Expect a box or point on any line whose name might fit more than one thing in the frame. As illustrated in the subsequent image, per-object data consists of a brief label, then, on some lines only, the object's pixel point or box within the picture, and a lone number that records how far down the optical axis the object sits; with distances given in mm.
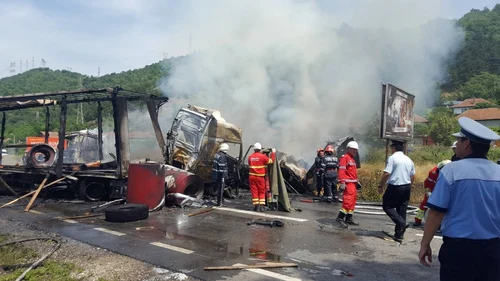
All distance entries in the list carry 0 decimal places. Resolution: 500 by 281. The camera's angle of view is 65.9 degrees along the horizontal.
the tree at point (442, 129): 35125
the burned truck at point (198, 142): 11188
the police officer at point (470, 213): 2426
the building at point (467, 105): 68312
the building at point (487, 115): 60312
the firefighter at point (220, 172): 9641
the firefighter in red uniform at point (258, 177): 8898
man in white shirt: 6141
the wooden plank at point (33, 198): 8938
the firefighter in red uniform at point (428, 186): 7207
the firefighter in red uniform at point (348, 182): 7309
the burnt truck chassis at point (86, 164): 9875
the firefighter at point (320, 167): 12062
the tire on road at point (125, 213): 7430
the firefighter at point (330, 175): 10945
